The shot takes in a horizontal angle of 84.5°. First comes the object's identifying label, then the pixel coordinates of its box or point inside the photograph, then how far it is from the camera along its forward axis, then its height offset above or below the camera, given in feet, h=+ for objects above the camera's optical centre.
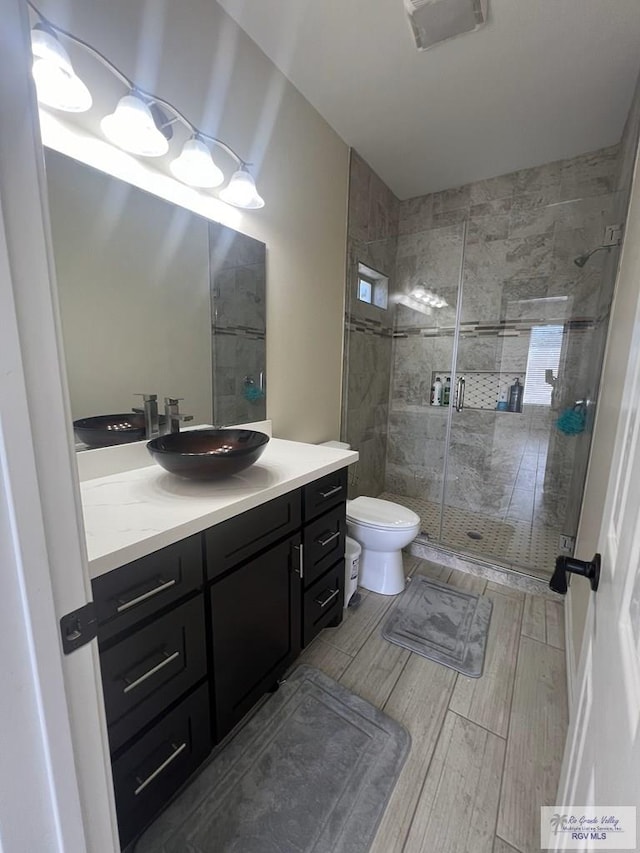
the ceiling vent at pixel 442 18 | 4.46 +4.60
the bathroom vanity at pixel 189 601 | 2.69 -2.15
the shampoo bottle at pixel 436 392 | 10.07 -0.59
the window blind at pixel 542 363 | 8.57 +0.24
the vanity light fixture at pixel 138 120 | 3.10 +2.57
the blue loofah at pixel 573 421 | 7.36 -1.03
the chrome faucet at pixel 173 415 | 4.66 -0.62
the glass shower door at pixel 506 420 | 8.53 -1.26
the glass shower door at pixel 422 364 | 9.47 +0.21
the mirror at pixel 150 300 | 3.72 +0.85
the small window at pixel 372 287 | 8.71 +2.16
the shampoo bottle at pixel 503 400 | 9.39 -0.73
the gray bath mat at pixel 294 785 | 3.22 -4.22
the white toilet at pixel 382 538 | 6.33 -3.01
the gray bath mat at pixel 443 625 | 5.28 -4.20
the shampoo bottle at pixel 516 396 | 9.20 -0.61
